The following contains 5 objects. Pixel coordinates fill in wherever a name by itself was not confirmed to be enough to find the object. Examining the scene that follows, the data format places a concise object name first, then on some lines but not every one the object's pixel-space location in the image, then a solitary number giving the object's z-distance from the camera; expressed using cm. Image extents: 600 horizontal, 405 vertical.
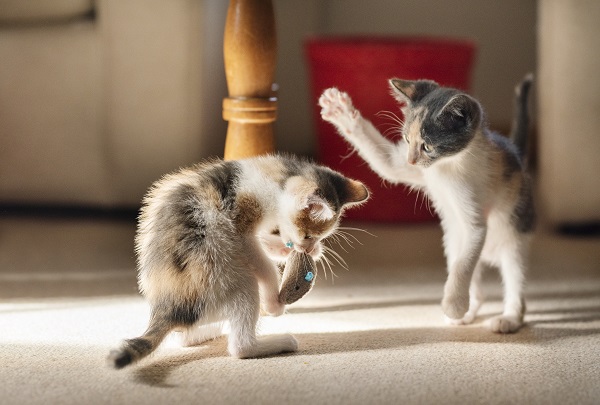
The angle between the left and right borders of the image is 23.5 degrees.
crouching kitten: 123
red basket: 175
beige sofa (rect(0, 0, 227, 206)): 164
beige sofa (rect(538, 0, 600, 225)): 162
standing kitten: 130
